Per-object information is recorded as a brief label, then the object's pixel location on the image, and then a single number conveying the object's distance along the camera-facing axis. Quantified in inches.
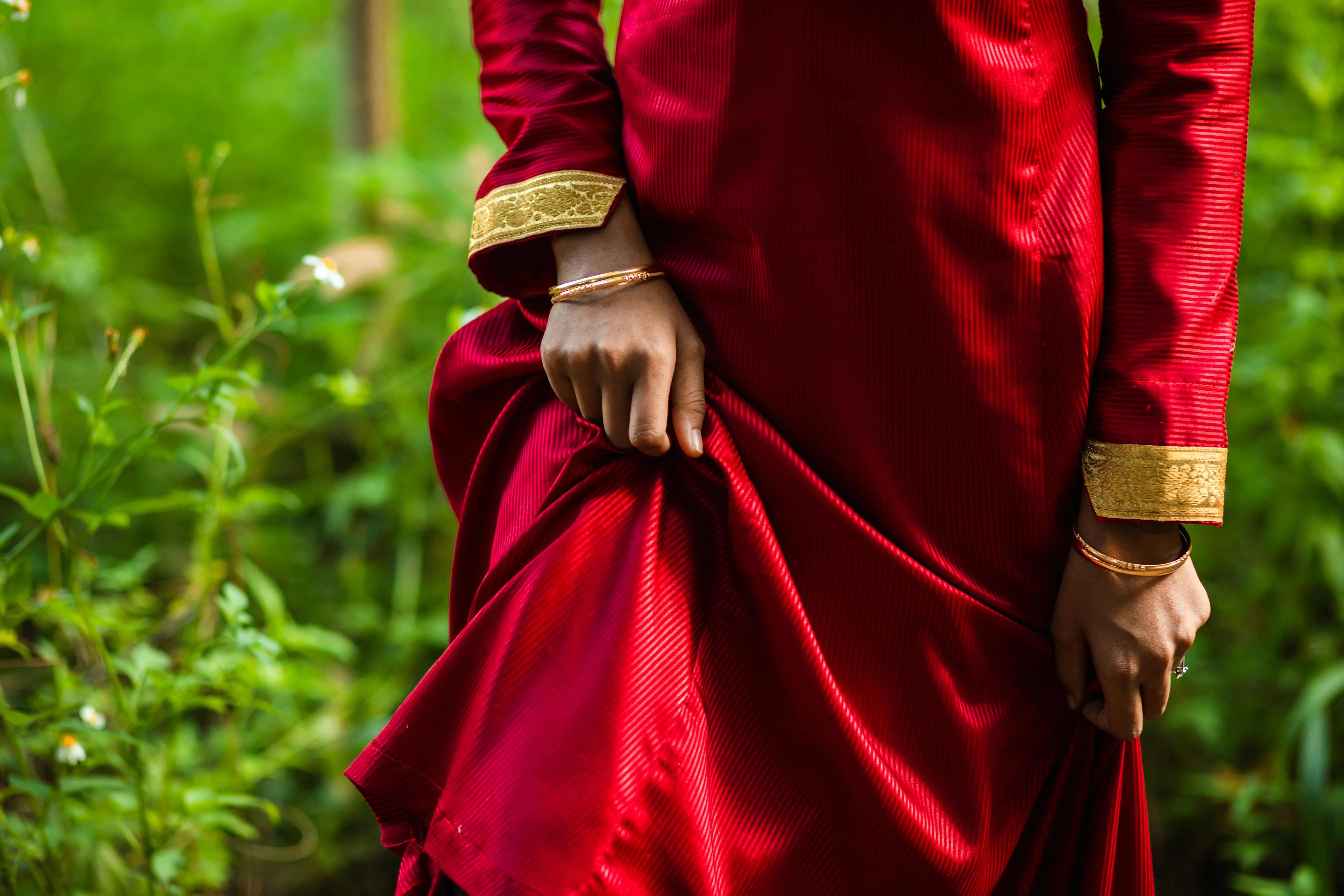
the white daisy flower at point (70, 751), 85.3
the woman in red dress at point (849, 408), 76.5
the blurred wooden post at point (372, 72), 166.1
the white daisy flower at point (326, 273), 86.0
